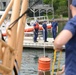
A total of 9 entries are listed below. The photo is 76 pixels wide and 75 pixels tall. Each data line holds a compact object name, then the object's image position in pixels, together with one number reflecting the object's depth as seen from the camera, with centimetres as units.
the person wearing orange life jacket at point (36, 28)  2712
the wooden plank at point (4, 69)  464
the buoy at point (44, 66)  821
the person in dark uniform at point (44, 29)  2583
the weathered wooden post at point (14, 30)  519
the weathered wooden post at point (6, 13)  562
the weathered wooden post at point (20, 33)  563
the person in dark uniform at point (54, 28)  2780
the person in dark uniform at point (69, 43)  292
